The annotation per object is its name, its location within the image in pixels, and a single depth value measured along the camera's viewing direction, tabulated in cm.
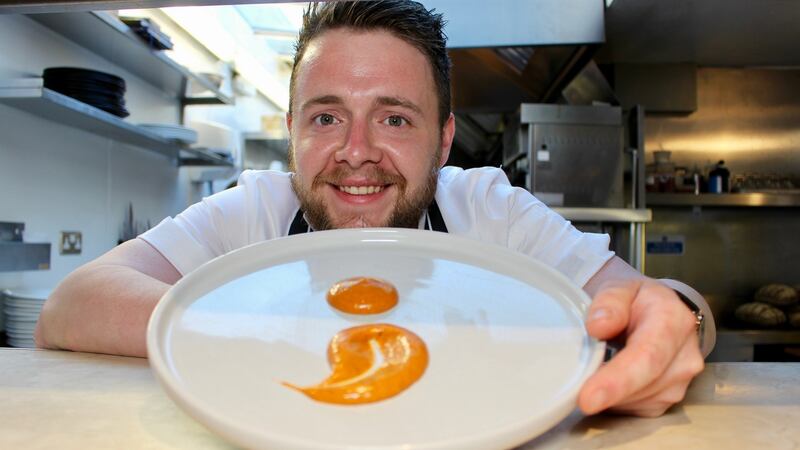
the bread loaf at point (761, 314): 364
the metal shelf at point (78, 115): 204
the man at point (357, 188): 111
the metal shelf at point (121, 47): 236
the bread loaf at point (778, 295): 373
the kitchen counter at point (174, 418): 51
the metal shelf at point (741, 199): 397
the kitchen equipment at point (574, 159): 358
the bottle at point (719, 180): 411
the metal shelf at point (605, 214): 342
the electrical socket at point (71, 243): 264
